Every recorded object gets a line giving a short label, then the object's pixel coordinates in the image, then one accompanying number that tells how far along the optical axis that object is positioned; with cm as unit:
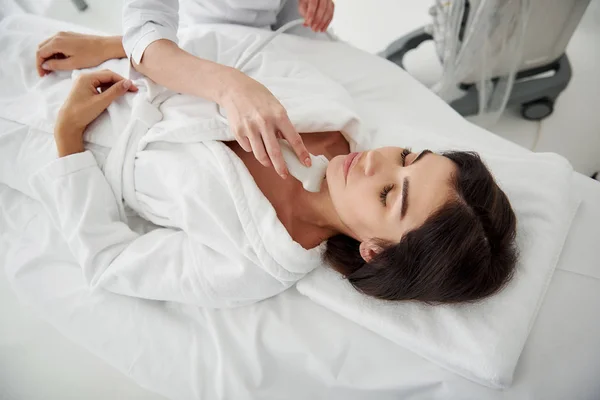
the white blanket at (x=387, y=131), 71
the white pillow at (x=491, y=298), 67
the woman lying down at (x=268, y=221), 70
